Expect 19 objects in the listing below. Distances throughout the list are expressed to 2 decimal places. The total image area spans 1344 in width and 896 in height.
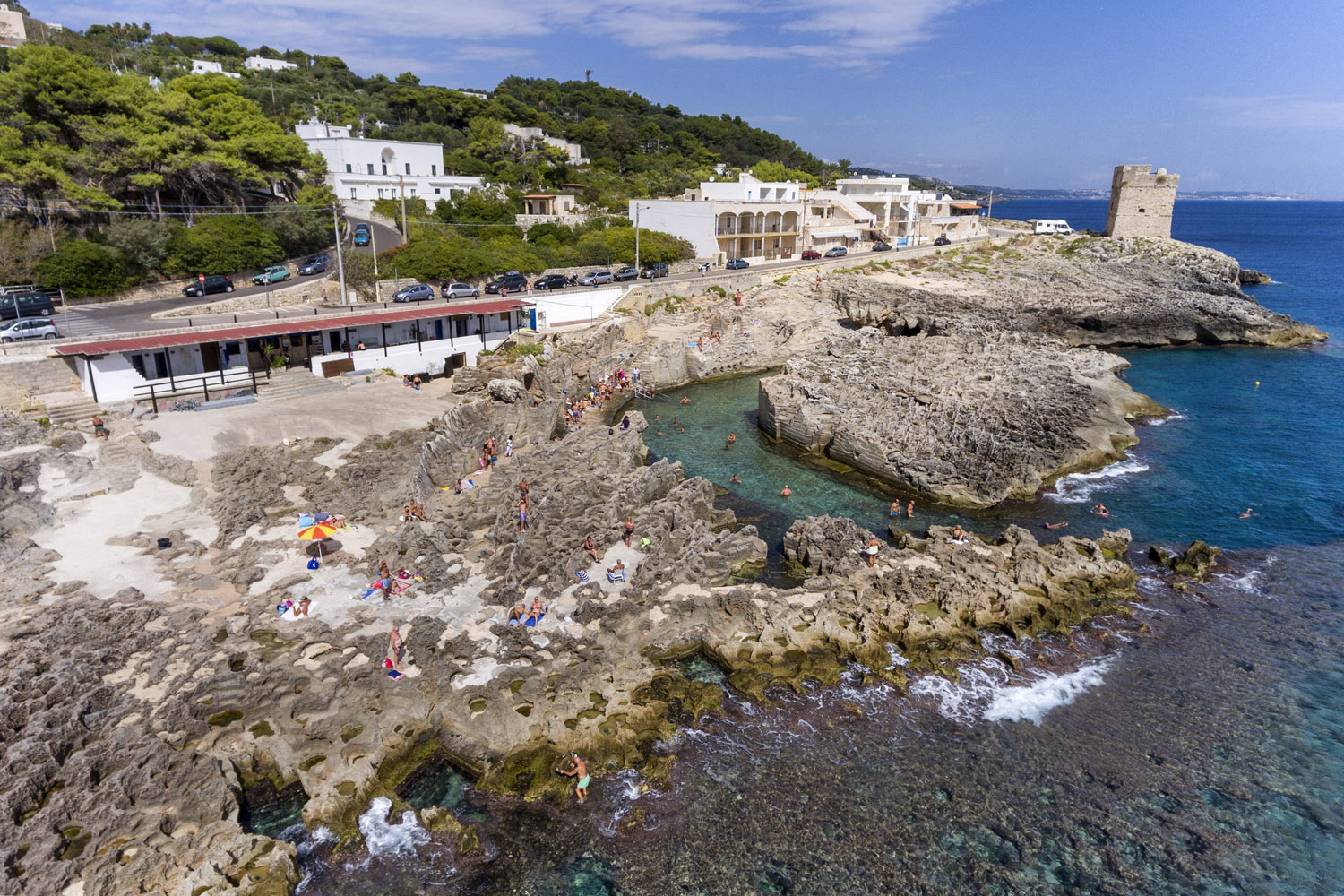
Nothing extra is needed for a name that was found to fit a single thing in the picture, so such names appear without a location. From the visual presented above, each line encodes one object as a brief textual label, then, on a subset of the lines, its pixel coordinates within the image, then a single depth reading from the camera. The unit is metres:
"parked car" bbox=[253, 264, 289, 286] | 47.75
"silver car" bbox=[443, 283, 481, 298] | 47.62
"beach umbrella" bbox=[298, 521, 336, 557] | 22.08
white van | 92.06
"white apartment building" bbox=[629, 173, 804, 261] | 68.81
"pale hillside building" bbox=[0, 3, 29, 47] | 106.28
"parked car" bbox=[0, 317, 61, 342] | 33.69
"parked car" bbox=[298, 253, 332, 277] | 51.75
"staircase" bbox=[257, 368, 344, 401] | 35.78
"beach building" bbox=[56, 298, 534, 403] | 32.50
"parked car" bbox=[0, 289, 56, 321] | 37.75
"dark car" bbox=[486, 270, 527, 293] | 50.38
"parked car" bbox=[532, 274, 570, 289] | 52.50
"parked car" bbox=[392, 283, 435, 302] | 46.28
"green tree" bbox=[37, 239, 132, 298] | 40.88
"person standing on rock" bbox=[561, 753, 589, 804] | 15.95
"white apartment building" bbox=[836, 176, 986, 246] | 91.06
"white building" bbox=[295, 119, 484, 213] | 69.06
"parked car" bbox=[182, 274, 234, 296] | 45.41
